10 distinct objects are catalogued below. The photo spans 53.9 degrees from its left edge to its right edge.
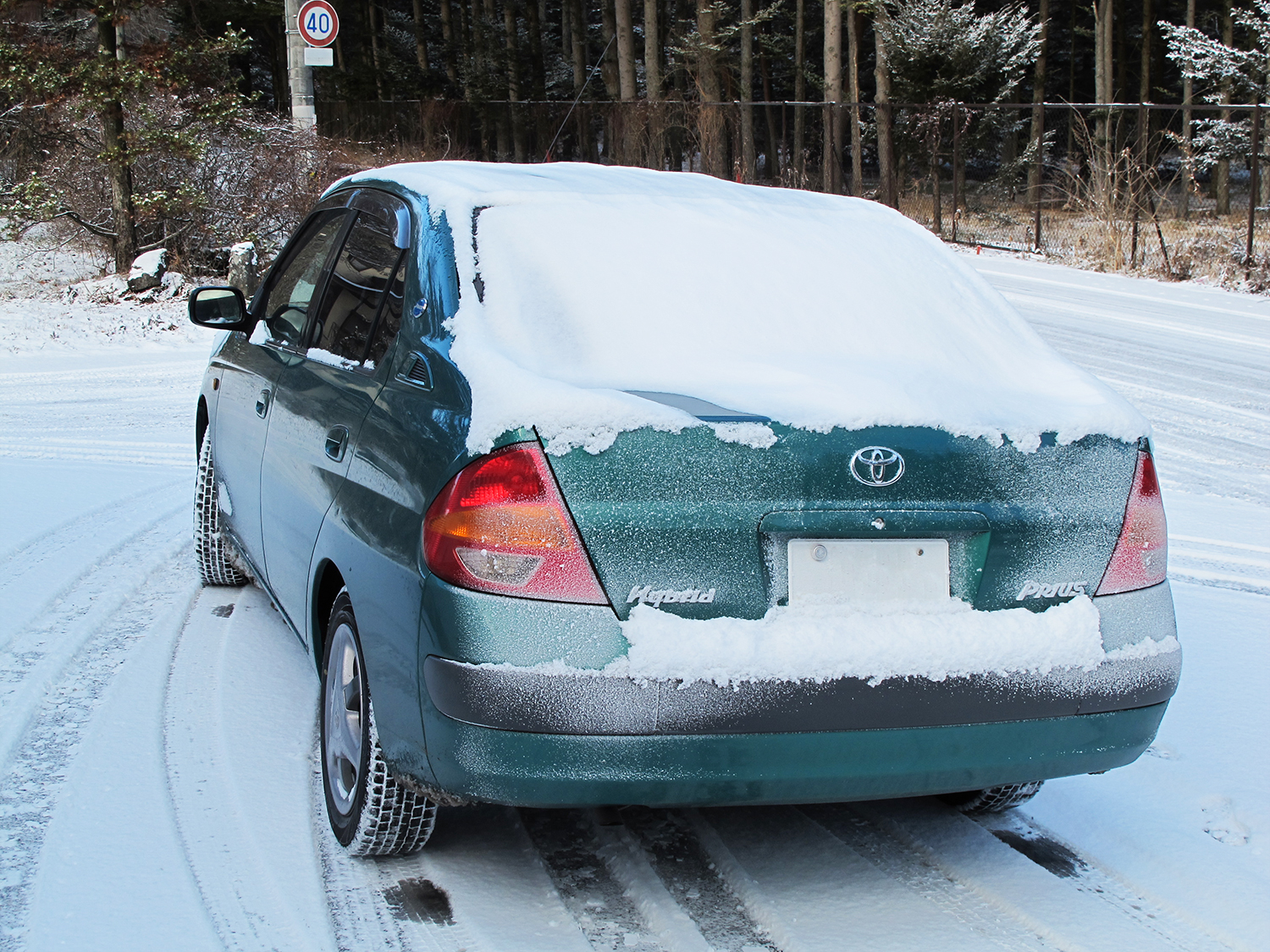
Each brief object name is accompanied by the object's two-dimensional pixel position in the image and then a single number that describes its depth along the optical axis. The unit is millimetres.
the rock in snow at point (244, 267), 12703
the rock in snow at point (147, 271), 13891
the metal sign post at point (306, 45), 12773
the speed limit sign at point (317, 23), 12773
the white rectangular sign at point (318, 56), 12430
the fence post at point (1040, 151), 20130
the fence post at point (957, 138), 21625
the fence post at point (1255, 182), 15652
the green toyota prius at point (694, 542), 2439
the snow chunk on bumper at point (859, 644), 2420
